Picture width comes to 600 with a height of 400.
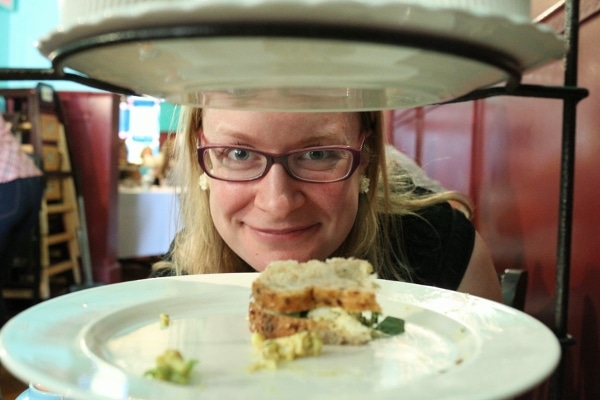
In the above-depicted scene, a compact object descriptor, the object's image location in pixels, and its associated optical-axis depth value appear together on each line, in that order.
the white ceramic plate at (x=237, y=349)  0.43
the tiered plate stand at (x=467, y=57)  0.31
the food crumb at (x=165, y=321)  0.67
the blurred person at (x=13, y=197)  2.74
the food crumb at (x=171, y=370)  0.47
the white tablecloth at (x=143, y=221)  4.55
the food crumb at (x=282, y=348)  0.54
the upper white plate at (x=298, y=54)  0.31
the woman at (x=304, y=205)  1.02
